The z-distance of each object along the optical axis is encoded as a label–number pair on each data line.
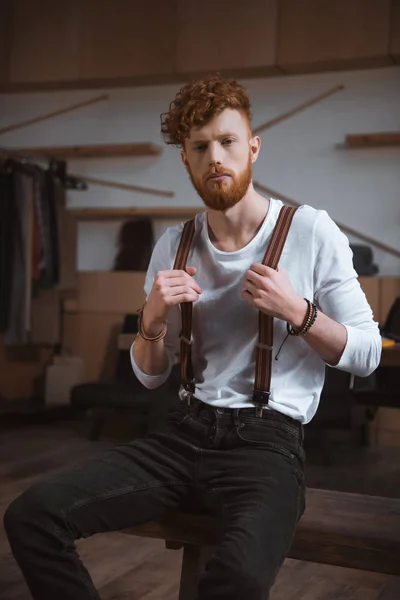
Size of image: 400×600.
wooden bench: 1.49
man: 1.39
